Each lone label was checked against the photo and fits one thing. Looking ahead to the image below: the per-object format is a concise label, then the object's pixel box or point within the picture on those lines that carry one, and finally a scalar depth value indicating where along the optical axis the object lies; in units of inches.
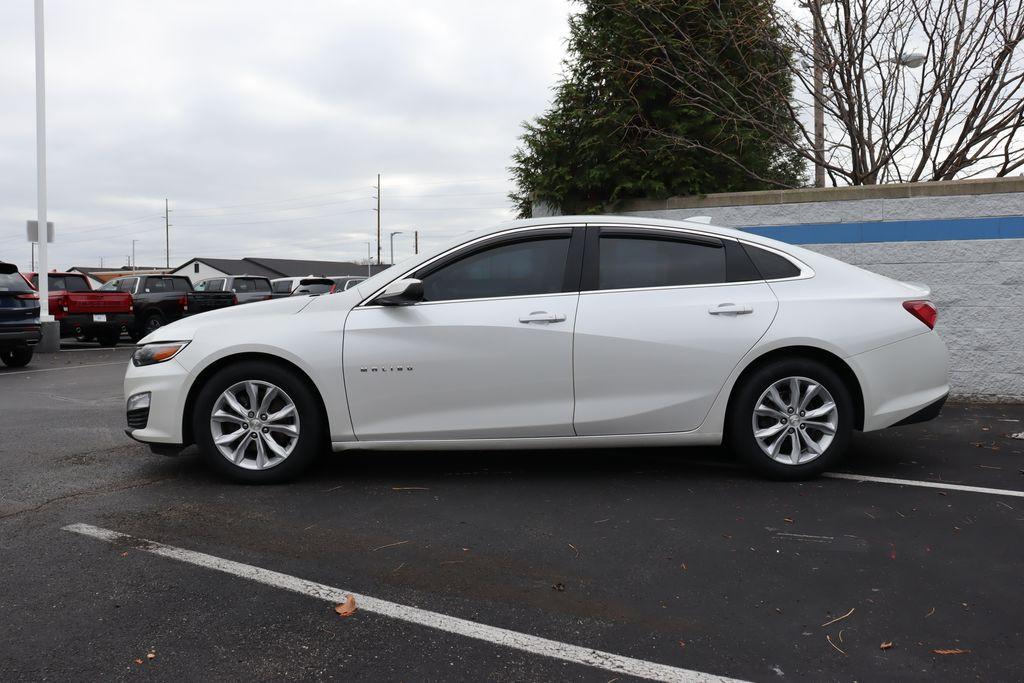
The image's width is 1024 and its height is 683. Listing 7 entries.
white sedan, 189.3
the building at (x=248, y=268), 2837.1
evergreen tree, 387.5
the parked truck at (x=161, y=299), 759.7
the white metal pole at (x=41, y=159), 661.9
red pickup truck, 688.4
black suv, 484.4
